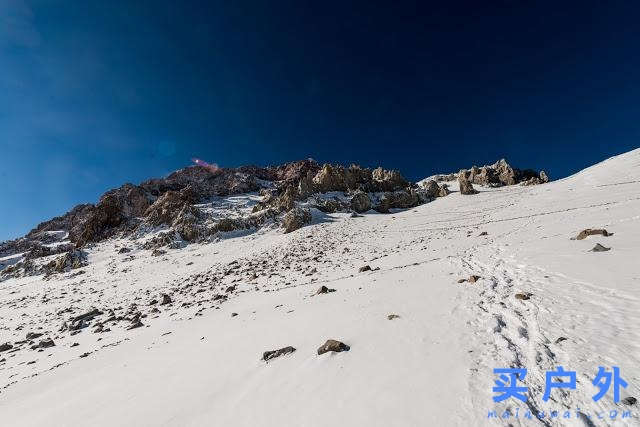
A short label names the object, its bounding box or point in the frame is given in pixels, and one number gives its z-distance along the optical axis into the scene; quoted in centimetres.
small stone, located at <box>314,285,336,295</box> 1536
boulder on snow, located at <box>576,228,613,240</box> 1602
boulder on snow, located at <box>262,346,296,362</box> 845
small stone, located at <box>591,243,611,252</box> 1338
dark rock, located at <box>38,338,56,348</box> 1541
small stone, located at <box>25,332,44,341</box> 1760
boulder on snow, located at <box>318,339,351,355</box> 785
